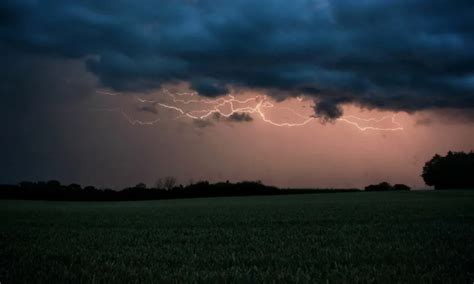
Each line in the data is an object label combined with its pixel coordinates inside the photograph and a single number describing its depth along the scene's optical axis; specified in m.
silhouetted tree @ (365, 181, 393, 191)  79.86
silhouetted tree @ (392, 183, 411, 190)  81.75
